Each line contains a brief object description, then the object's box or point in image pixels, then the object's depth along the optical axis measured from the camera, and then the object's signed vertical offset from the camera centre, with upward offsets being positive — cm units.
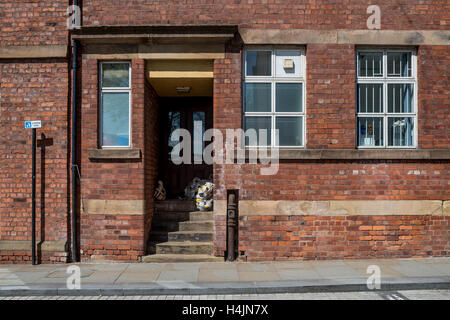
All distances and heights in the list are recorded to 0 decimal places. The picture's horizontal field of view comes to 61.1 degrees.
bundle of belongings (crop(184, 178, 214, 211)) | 862 -80
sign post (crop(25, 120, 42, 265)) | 753 -52
